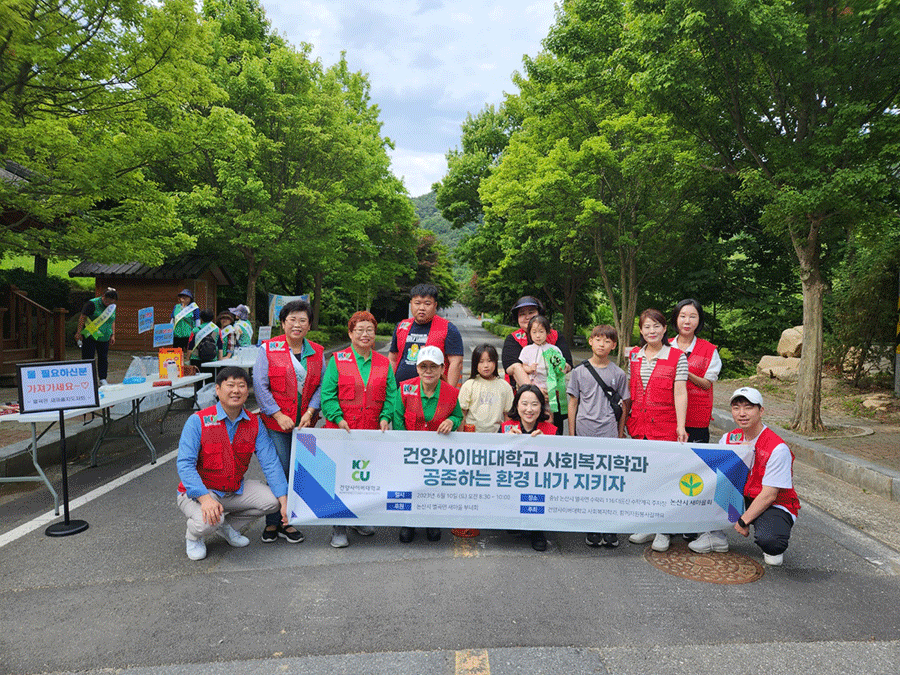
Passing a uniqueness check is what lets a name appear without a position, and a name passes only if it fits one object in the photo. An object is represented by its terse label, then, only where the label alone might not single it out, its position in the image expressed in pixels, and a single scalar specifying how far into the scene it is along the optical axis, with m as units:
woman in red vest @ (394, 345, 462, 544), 4.39
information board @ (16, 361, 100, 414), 4.64
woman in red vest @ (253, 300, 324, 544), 4.37
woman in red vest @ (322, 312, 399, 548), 4.37
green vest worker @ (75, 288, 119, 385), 9.88
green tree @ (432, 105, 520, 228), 31.72
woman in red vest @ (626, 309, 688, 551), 4.36
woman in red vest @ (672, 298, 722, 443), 4.57
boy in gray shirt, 4.46
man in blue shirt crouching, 3.97
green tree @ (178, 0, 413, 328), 18.08
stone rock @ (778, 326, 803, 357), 15.80
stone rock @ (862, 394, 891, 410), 10.61
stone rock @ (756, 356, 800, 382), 14.69
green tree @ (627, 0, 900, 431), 7.19
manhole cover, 3.87
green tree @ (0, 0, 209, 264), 7.67
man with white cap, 3.99
